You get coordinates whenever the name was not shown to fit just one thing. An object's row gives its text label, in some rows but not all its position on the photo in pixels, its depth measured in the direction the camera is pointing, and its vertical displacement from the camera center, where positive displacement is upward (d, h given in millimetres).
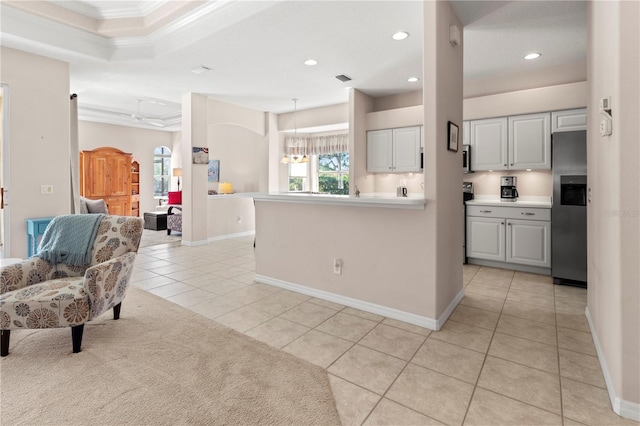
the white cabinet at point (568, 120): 4145 +1064
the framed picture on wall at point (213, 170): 7227 +794
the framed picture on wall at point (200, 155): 6172 +963
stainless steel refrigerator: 3633 -51
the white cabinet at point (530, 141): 4352 +842
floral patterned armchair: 2158 -567
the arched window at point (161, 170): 9898 +1114
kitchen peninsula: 2709 -441
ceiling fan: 7809 +2156
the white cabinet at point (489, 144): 4652 +866
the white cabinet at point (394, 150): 5422 +941
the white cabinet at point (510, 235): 4105 -406
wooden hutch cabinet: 8039 +750
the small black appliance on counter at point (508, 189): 4762 +217
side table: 3984 -286
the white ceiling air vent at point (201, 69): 4664 +1968
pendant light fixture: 6827 +1042
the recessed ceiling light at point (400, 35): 3551 +1847
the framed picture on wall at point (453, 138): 2842 +593
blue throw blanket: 2664 -262
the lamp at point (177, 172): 9297 +971
